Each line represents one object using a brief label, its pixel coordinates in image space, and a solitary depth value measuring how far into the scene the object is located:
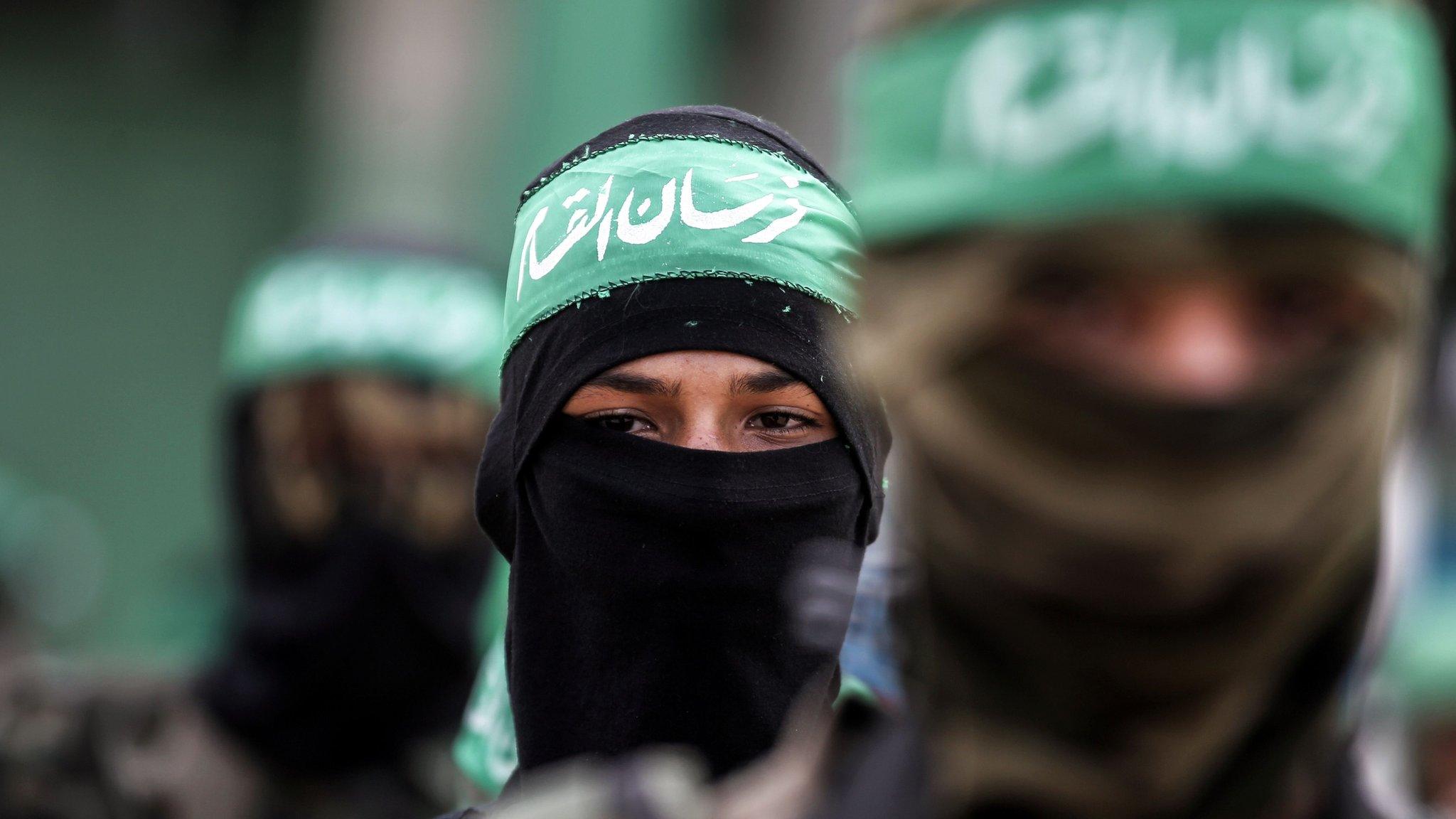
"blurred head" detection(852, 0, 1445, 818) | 1.50
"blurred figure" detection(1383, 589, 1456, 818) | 4.25
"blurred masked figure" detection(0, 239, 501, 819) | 4.72
